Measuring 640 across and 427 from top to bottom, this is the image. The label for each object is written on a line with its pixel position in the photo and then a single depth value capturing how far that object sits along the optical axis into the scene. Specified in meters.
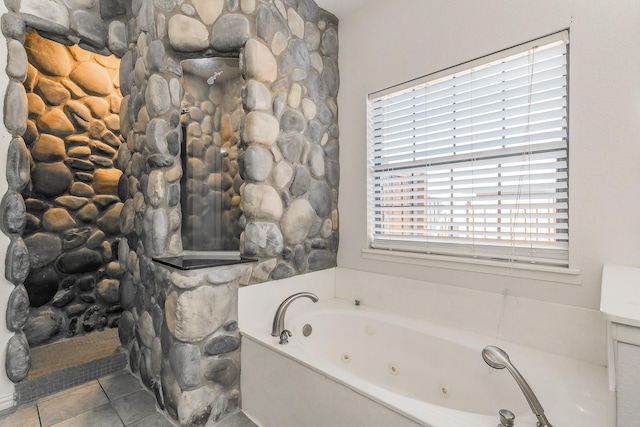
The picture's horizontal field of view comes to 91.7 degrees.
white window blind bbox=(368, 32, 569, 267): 1.56
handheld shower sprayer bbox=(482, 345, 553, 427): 0.99
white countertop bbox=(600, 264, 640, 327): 0.69
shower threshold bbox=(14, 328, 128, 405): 1.95
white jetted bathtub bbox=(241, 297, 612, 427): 1.14
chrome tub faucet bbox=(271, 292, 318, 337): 1.76
